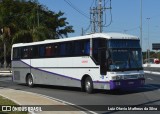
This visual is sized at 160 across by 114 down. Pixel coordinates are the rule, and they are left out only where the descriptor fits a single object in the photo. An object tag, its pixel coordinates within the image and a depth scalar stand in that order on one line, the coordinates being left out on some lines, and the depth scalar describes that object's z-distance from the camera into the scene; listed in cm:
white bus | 2125
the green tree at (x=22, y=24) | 5850
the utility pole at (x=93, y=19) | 6425
